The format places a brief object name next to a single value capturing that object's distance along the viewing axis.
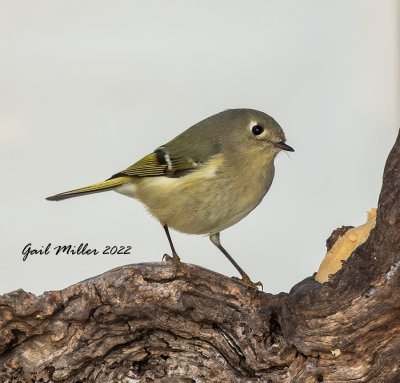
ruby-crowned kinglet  2.84
